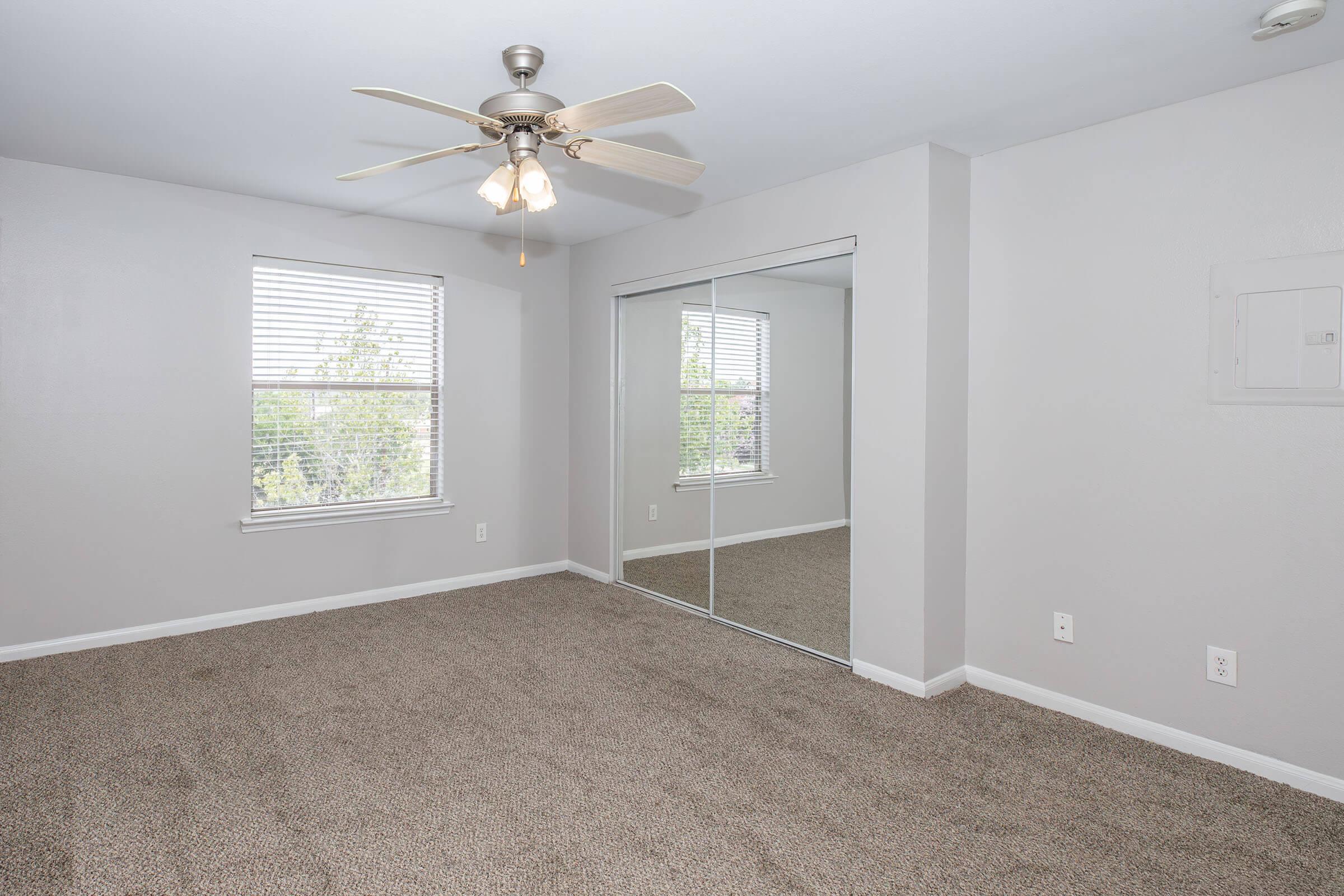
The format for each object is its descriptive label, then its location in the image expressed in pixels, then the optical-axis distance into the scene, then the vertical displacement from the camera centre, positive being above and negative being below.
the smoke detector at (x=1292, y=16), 1.91 +1.14
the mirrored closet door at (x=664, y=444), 4.23 -0.06
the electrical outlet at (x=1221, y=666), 2.51 -0.82
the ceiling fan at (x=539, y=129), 1.86 +0.87
